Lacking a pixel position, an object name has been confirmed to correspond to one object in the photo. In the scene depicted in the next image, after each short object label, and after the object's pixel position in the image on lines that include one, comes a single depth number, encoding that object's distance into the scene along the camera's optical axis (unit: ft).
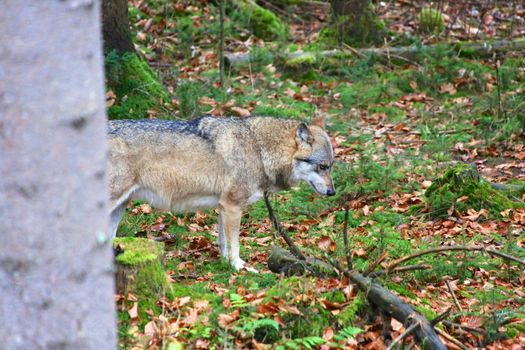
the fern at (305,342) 33.04
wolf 51.39
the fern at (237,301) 35.62
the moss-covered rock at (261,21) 114.83
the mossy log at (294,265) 40.29
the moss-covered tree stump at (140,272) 36.14
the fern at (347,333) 34.30
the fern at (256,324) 33.01
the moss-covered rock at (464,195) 60.95
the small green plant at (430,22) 110.93
